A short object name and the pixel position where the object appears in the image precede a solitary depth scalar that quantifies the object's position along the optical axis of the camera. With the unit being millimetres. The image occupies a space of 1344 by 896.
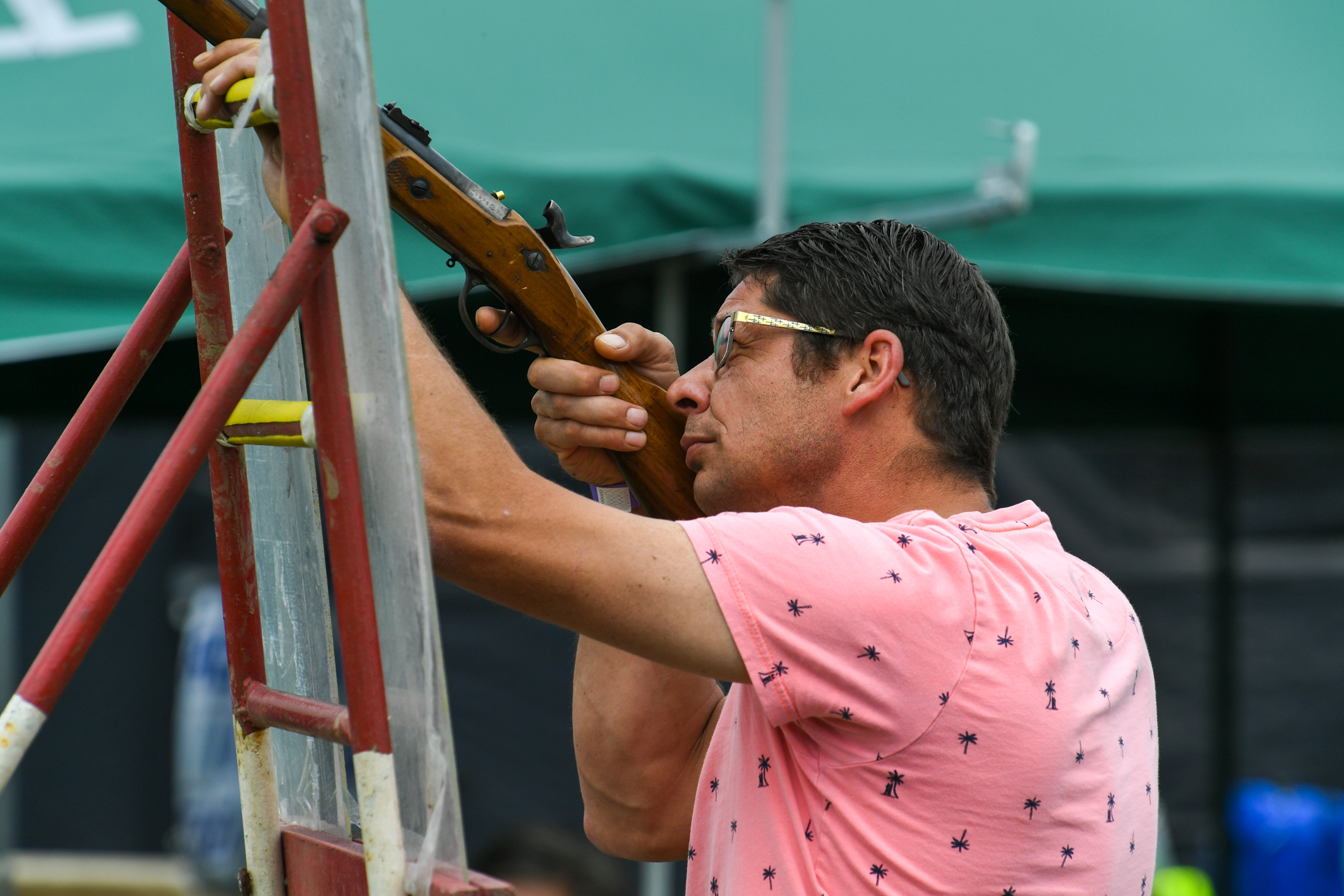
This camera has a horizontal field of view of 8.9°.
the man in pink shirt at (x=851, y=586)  6212
